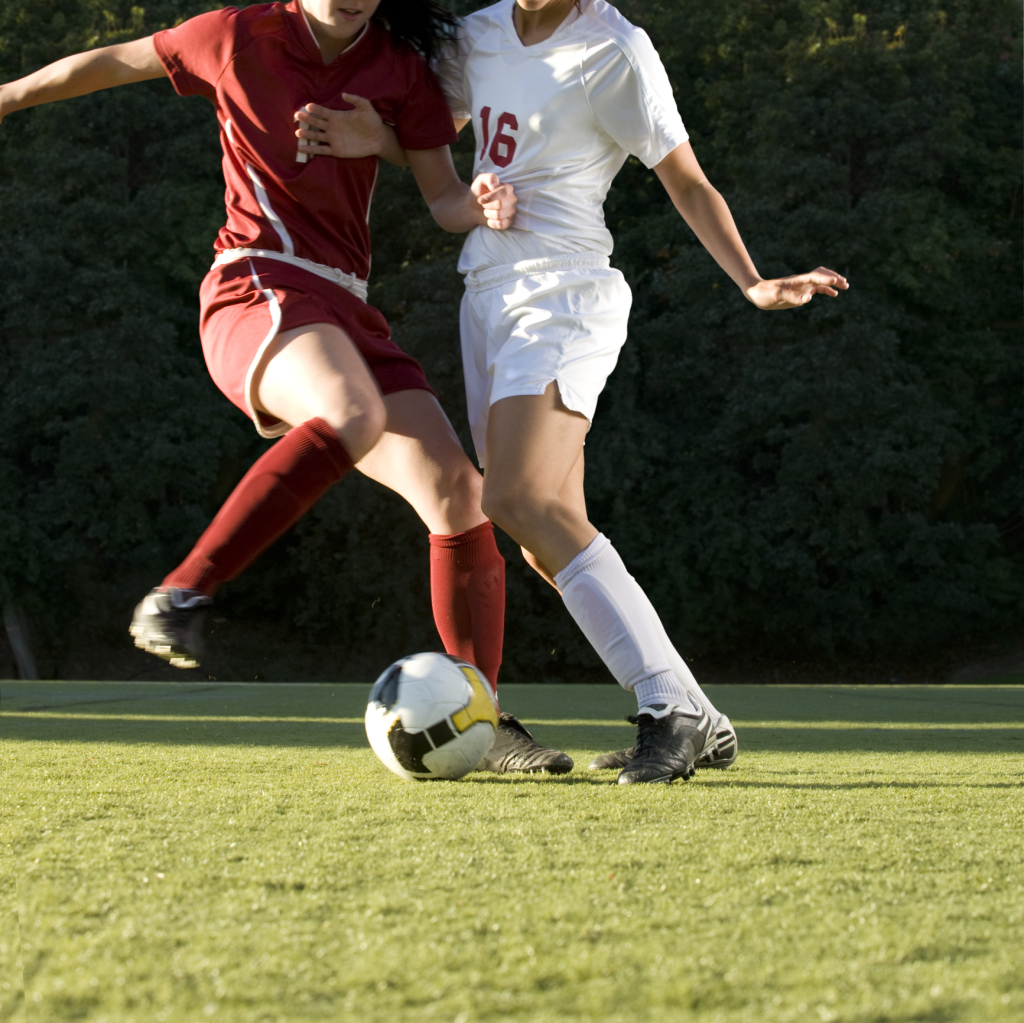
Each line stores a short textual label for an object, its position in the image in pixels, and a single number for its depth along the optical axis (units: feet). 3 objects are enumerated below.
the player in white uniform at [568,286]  19.54
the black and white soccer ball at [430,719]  18.35
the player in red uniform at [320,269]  17.01
